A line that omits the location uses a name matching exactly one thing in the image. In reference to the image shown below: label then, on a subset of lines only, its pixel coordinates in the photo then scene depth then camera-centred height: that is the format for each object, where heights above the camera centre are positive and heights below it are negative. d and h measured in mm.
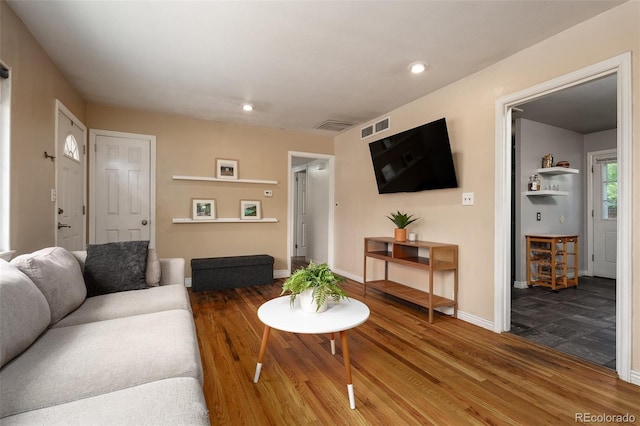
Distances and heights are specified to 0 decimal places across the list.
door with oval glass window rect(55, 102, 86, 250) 2823 +346
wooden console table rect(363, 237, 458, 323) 2906 -499
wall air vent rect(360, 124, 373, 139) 4258 +1189
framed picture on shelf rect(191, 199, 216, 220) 4258 +69
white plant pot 1762 -522
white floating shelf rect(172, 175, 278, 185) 4148 +499
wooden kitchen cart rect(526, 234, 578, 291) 4109 -656
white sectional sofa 919 -579
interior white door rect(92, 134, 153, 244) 3783 +327
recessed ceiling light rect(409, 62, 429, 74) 2652 +1320
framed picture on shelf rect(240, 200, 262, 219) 4566 +60
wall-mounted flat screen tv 2972 +598
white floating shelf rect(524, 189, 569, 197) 4238 +305
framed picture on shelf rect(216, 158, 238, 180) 4410 +665
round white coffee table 1579 -587
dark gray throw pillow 2172 -401
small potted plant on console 3341 -122
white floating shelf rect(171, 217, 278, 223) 4148 -91
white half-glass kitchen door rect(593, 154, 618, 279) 4797 -8
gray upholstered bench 3961 -790
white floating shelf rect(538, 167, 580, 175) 4285 +632
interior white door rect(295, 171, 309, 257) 6777 -1
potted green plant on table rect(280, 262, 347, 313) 1743 -429
